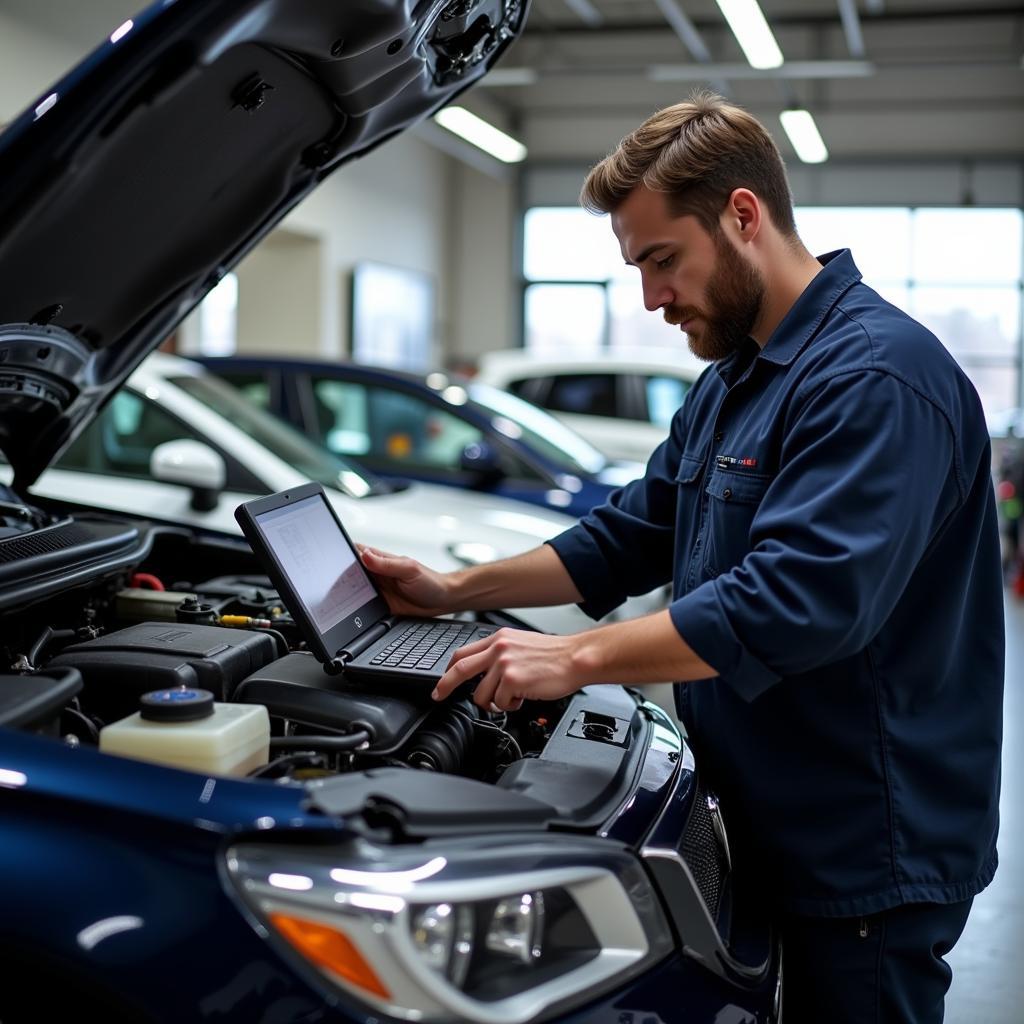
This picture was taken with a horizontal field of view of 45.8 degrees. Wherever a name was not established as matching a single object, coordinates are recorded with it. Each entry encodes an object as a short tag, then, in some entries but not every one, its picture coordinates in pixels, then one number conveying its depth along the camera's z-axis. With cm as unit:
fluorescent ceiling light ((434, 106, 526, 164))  1139
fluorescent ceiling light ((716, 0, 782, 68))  830
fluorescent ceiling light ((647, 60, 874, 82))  1029
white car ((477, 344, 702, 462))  794
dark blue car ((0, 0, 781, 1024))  122
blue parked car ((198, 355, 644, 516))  550
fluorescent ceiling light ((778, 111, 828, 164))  1125
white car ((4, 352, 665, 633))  393
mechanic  152
